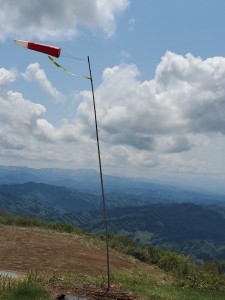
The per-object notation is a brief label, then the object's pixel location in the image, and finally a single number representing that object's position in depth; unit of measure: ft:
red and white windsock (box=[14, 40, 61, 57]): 45.21
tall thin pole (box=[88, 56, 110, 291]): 47.77
